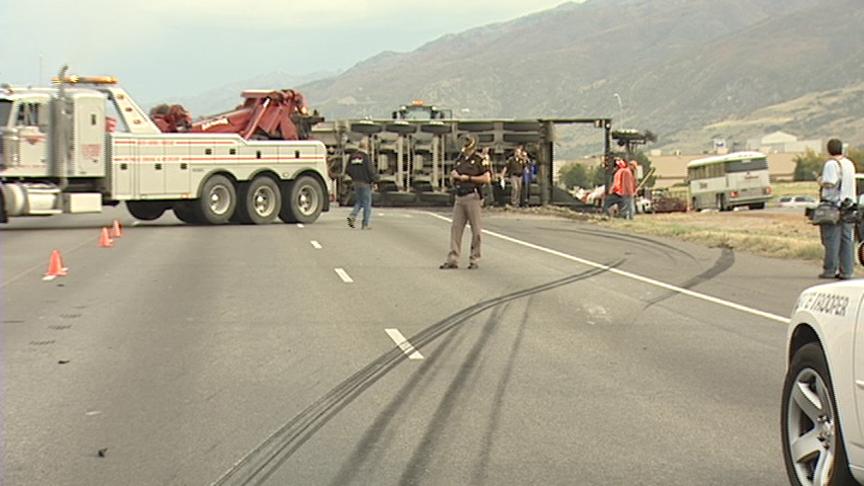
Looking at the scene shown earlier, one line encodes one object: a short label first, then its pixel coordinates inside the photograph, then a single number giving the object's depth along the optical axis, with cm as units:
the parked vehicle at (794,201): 6694
